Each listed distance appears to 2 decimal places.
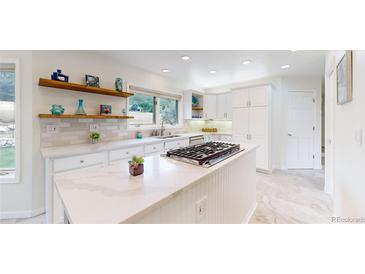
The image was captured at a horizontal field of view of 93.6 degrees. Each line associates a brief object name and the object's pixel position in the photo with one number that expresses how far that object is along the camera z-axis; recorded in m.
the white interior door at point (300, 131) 4.47
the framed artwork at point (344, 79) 1.34
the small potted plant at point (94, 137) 2.67
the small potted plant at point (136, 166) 1.06
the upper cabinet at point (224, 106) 5.04
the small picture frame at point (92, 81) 2.62
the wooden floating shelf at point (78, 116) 2.18
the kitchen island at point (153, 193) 0.66
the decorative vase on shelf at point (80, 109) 2.54
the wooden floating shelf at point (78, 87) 2.19
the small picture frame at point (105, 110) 2.86
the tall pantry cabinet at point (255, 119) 4.04
